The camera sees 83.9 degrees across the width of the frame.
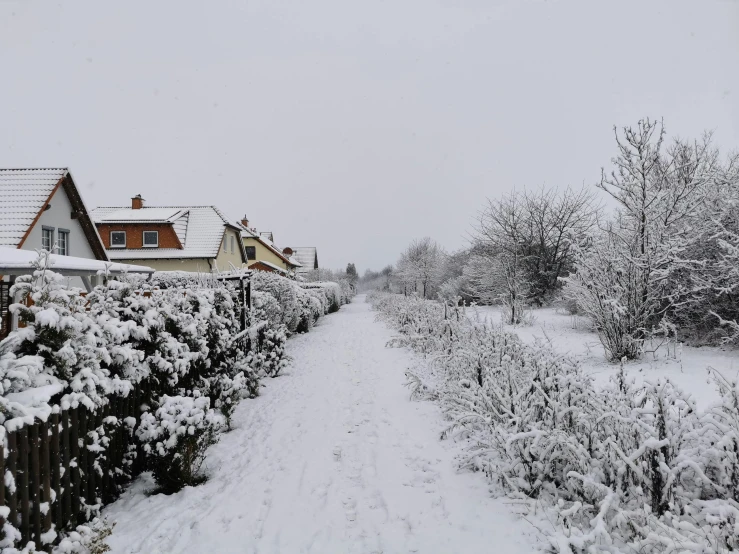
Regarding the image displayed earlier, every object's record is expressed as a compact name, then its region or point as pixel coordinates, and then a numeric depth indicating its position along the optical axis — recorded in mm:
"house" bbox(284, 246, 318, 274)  57938
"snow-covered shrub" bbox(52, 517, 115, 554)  2814
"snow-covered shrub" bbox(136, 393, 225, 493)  3727
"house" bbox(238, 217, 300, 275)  36703
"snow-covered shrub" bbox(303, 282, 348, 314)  23219
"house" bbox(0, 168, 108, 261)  14141
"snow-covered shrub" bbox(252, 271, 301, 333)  11297
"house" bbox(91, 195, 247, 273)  24719
